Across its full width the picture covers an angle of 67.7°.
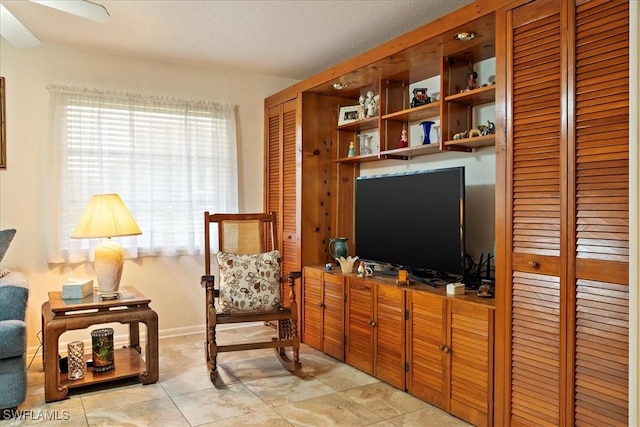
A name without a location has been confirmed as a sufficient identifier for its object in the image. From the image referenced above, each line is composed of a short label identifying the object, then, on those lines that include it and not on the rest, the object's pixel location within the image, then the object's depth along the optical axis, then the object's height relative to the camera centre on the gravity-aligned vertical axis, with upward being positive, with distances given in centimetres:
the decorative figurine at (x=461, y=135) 289 +43
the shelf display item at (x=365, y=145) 401 +51
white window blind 367 +34
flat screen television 277 -10
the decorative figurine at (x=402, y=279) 296 -46
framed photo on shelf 389 +75
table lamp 311 -17
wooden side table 272 -72
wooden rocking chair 309 -60
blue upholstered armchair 246 -83
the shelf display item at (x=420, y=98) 321 +73
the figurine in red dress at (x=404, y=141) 342 +46
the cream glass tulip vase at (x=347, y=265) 347 -43
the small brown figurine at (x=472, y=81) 289 +76
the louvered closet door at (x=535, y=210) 206 -2
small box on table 302 -54
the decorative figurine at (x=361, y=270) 330 -45
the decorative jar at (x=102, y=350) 299 -92
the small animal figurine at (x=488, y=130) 275 +44
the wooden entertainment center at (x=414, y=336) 241 -79
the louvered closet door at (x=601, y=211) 182 -2
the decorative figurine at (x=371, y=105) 364 +77
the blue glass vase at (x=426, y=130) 324 +51
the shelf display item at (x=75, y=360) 288 -94
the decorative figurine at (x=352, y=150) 397 +46
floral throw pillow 318 -53
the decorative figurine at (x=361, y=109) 373 +75
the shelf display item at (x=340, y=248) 378 -34
